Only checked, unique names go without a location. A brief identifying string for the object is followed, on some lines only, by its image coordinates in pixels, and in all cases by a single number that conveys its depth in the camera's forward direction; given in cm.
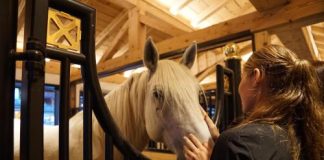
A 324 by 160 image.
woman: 65
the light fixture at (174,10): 423
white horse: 108
